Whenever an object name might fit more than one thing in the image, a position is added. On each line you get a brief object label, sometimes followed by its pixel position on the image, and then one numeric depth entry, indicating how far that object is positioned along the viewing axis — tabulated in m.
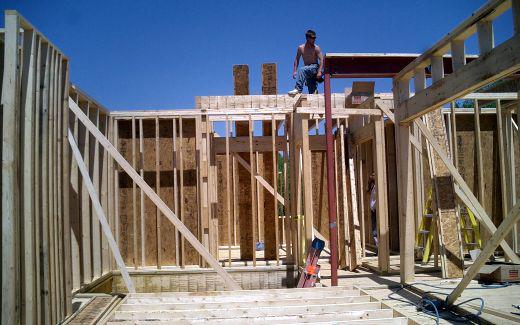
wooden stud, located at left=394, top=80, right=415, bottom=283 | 6.36
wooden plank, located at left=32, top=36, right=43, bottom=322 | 4.33
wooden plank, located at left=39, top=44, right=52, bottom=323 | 4.45
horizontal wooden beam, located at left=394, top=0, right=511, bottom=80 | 4.30
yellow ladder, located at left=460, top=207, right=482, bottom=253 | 8.10
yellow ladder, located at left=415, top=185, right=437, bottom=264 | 8.05
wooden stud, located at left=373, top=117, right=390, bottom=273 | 7.43
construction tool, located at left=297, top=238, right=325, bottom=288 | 6.43
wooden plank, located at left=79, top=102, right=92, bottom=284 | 7.06
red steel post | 6.19
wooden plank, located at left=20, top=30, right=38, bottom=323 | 4.15
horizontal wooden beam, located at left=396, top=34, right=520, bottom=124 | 4.01
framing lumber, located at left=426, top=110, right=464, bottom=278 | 6.80
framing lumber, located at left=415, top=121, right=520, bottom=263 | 6.18
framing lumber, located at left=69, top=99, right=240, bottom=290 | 6.24
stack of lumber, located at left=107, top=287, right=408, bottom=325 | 4.42
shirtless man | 9.52
